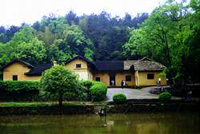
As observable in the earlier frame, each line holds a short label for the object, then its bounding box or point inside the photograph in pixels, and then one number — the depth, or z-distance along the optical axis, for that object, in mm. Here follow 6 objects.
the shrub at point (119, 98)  30781
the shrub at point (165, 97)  30859
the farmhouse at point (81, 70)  44719
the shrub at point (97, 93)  32719
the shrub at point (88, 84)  35572
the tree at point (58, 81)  29531
